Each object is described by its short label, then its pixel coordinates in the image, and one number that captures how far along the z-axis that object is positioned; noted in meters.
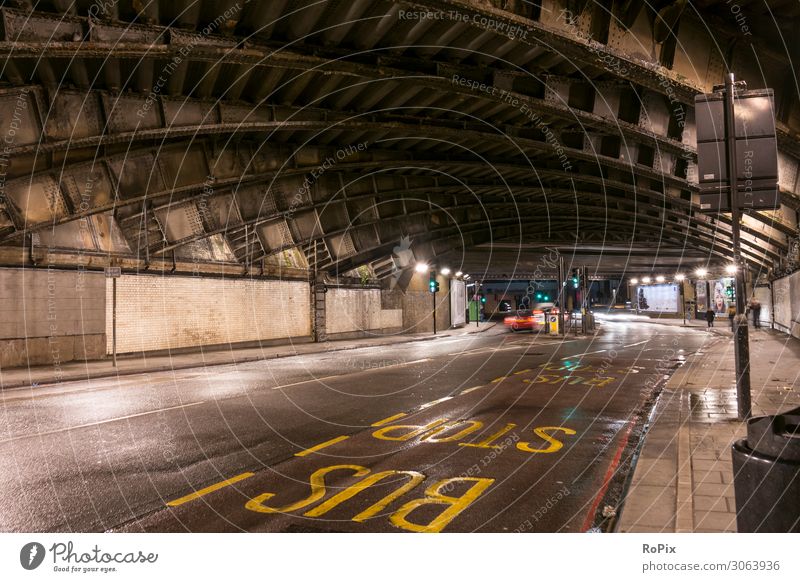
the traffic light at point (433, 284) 38.28
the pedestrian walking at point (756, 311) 35.12
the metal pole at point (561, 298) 34.41
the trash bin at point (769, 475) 3.14
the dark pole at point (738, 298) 8.04
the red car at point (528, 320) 41.22
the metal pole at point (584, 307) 36.62
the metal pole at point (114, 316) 17.81
